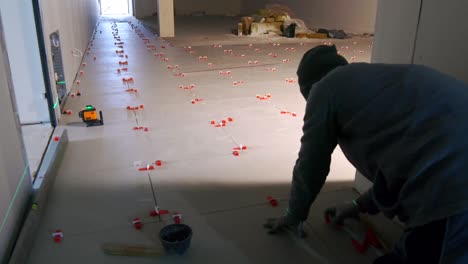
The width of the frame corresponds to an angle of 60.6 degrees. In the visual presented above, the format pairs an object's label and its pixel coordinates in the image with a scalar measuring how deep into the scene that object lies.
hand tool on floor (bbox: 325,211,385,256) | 2.13
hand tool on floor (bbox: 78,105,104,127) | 3.87
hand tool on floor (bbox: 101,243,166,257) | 2.07
